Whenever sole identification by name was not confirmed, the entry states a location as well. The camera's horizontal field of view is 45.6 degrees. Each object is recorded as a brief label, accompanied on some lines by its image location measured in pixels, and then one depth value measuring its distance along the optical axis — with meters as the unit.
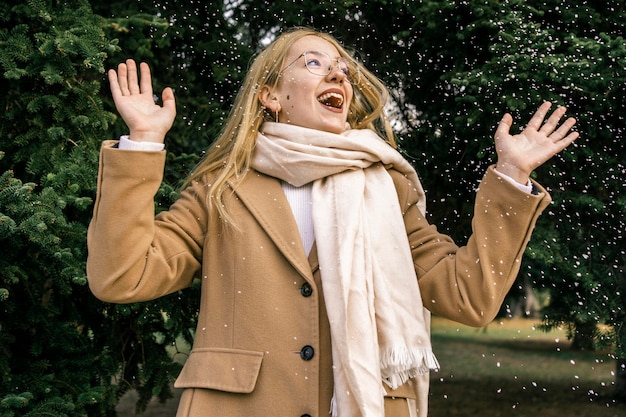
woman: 2.41
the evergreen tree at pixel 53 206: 3.35
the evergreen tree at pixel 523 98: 3.68
